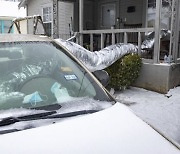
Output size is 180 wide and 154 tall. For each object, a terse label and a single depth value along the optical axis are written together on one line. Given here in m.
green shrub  7.18
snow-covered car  1.79
